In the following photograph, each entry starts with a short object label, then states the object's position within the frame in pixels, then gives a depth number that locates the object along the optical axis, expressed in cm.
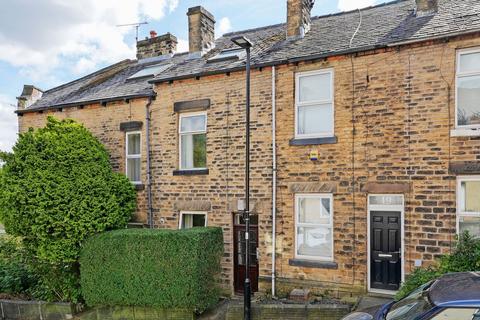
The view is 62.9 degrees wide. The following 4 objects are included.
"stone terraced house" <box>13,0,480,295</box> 844
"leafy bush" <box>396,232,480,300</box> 737
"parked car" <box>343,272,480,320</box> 427
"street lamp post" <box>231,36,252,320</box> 846
